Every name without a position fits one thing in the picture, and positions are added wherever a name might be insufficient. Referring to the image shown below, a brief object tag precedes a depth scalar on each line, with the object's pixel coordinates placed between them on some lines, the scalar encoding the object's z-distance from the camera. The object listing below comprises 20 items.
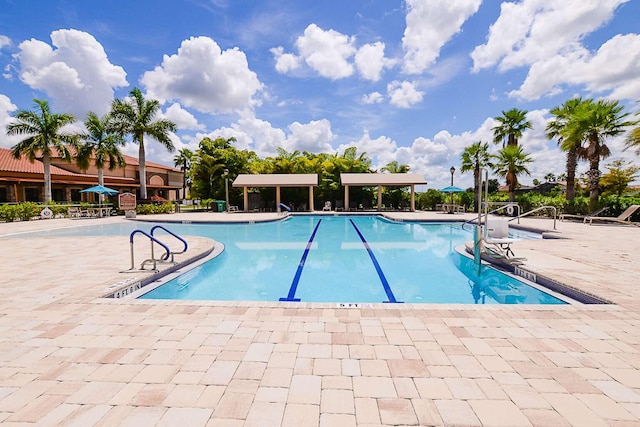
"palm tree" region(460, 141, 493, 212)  24.60
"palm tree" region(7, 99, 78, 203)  19.77
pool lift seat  6.68
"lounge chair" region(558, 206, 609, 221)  15.70
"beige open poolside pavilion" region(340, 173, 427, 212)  23.42
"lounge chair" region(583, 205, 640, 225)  14.00
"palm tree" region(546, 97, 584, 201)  17.95
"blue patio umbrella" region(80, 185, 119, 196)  21.08
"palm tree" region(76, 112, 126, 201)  22.61
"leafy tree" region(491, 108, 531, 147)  22.39
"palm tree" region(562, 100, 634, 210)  16.11
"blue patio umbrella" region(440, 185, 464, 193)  21.81
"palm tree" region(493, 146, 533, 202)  20.43
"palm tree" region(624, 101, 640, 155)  14.90
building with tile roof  23.48
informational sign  21.00
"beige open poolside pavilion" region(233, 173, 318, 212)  23.28
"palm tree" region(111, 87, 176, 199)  23.31
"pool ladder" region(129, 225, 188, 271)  5.73
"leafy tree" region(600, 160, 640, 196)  26.44
